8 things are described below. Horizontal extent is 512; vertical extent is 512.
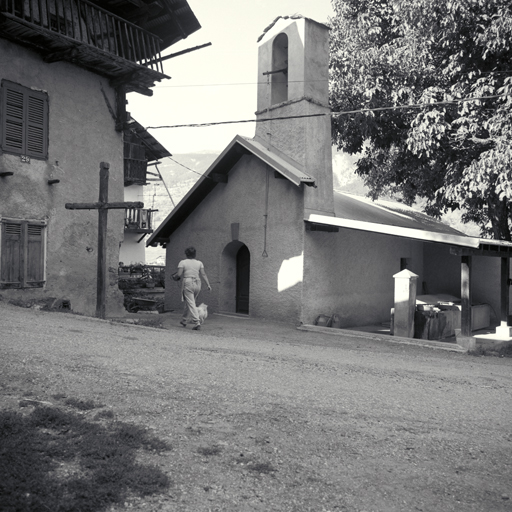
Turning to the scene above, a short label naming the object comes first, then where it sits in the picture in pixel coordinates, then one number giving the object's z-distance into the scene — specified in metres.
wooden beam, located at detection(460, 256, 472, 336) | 11.94
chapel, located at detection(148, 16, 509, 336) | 13.92
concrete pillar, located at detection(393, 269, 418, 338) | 12.90
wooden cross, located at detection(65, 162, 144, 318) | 11.37
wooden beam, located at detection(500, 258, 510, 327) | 13.80
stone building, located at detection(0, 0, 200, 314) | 11.77
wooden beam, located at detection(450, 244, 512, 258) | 12.12
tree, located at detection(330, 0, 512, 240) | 14.76
